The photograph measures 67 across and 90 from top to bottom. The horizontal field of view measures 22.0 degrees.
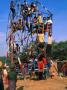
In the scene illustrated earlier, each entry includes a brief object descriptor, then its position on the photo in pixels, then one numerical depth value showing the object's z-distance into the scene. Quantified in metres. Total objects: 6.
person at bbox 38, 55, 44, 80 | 11.79
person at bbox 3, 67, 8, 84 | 10.39
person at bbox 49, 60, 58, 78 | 12.60
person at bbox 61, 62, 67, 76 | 14.05
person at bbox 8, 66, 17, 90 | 7.12
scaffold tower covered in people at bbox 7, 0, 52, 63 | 11.70
